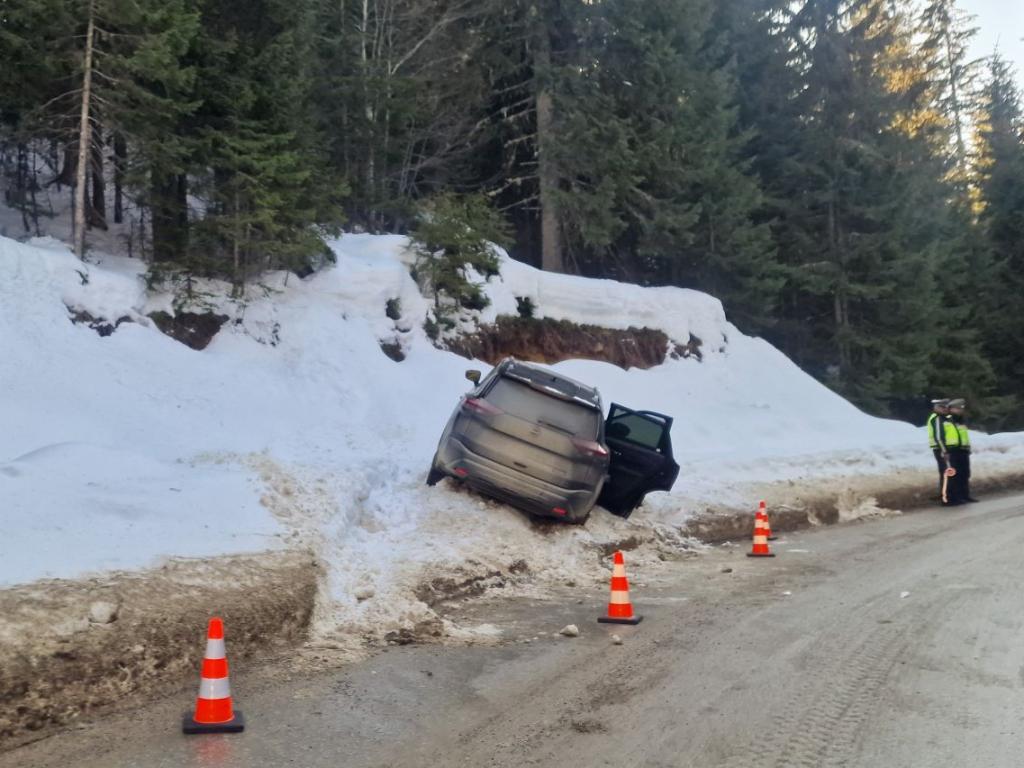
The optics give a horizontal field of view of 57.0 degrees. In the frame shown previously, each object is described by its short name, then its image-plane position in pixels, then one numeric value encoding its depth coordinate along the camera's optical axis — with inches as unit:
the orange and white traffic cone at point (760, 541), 490.6
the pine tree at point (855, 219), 1232.8
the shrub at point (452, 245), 754.2
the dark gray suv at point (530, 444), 426.6
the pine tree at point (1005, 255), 1535.4
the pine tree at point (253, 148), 607.8
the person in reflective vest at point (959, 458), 738.2
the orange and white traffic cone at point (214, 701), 213.2
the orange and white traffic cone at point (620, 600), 331.9
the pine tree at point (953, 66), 1873.8
